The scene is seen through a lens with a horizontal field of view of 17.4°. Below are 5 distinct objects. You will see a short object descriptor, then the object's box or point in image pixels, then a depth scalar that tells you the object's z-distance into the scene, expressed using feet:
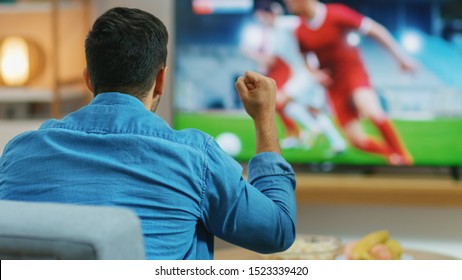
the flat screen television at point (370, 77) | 22.68
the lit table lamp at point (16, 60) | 24.55
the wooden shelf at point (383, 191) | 21.47
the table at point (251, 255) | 13.64
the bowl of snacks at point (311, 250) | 11.98
